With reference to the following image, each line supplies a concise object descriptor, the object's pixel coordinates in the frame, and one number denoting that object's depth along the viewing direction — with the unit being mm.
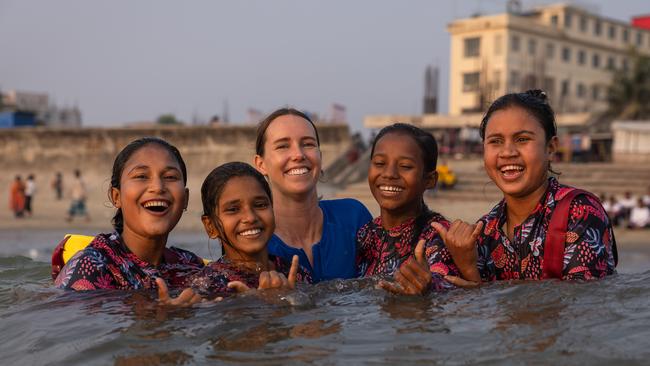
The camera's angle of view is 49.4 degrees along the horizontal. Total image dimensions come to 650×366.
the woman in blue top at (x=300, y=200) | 4699
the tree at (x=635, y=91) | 35062
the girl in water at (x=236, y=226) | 4156
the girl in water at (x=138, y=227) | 4043
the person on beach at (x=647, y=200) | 16359
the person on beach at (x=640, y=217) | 15914
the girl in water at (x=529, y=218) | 3842
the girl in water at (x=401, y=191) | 4484
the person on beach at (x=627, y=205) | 16547
